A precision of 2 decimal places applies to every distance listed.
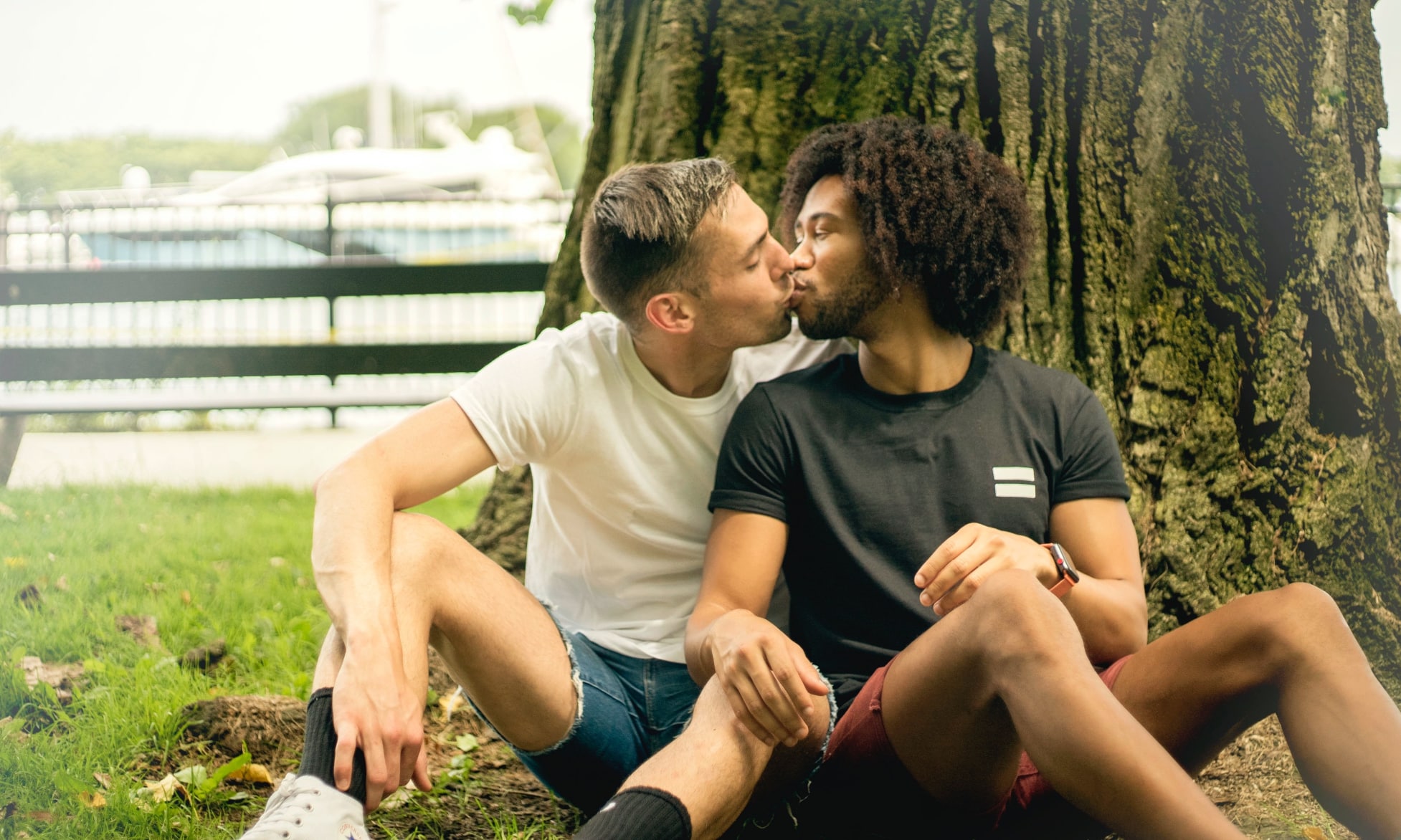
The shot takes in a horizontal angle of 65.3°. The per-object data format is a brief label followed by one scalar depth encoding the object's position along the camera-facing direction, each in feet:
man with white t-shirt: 7.20
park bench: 21.99
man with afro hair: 6.06
